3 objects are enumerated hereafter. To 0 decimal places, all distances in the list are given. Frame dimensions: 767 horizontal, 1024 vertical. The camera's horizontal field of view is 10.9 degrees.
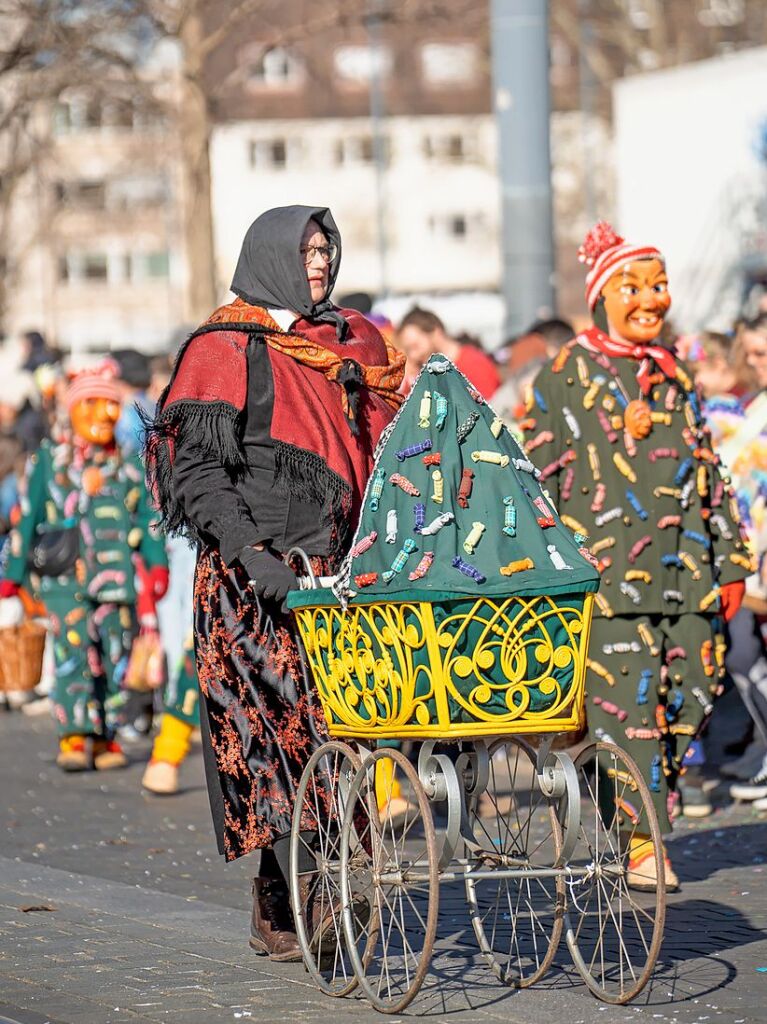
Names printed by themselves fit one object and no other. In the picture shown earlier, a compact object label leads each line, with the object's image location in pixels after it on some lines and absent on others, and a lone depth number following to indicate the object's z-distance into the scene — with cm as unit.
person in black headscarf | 1089
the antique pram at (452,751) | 937
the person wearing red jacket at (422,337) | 2051
